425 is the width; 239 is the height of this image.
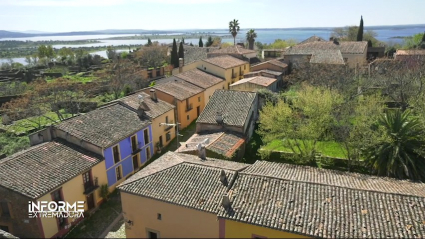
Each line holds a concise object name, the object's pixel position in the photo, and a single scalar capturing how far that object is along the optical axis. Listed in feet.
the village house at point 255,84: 133.20
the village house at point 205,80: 144.97
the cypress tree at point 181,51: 236.63
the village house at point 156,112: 105.07
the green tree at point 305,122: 83.35
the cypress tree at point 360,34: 241.00
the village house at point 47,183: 63.77
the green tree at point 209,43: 348.84
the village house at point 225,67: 163.73
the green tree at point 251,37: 267.18
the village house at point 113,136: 81.25
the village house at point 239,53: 197.57
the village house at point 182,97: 122.31
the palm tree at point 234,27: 289.41
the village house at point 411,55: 148.38
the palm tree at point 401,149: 68.33
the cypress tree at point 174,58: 234.35
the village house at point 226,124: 87.97
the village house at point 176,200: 54.44
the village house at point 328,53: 165.99
